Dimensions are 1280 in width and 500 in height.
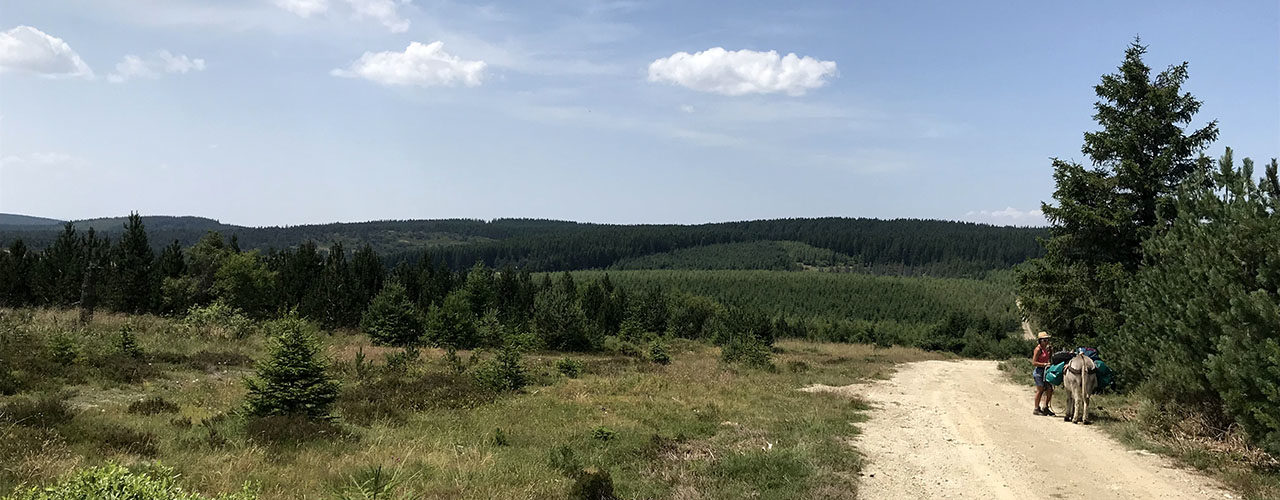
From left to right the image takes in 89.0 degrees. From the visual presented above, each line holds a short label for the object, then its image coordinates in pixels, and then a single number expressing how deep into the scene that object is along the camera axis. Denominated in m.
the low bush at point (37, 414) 9.98
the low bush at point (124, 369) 16.84
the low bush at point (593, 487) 8.01
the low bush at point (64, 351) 17.53
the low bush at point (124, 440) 9.14
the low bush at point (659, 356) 35.33
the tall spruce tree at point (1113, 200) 19.41
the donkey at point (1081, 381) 13.94
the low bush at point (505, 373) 19.75
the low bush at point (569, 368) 24.97
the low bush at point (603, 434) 11.79
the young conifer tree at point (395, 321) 41.09
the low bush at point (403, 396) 14.03
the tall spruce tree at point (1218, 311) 9.56
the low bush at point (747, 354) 31.29
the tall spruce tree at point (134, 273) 55.94
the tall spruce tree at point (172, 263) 58.94
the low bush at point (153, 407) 12.68
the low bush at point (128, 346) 20.53
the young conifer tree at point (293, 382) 12.02
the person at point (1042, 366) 15.52
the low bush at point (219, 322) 30.50
